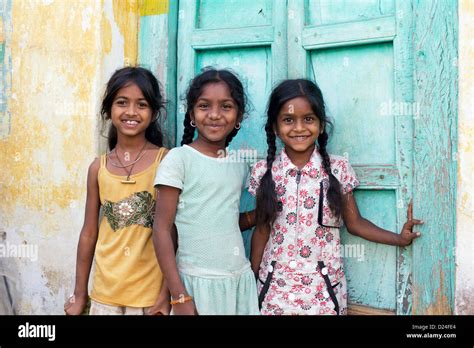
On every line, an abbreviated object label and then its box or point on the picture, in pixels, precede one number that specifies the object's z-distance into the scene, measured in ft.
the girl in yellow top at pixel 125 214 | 7.98
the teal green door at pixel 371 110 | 8.05
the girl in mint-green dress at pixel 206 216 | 7.56
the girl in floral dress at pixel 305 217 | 7.85
